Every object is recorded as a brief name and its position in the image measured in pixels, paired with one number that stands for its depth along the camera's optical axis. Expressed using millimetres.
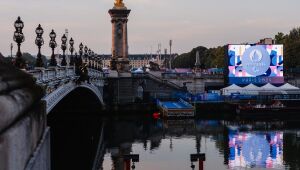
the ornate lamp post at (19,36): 21828
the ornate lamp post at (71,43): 45778
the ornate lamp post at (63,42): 38500
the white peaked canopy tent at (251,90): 88062
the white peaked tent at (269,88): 88750
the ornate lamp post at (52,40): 32750
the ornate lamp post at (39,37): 27375
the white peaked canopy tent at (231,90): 87875
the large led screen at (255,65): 91062
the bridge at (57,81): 29003
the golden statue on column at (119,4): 93688
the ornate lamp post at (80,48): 60219
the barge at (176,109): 75062
